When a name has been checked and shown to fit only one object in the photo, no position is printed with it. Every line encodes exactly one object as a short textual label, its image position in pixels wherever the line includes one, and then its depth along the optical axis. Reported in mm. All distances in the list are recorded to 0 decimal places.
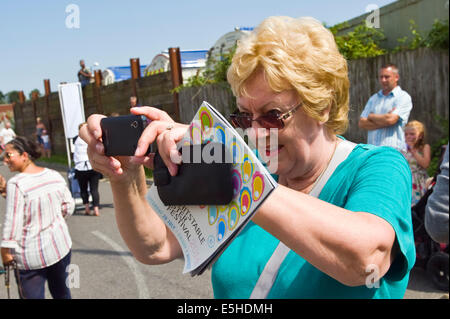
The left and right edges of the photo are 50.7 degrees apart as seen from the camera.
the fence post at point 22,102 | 22875
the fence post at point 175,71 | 9742
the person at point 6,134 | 16188
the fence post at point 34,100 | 20906
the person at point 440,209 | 1650
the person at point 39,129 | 19188
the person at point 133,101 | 9000
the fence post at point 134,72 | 11266
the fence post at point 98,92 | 12512
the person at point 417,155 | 4652
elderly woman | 877
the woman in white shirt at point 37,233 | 3438
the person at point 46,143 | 19125
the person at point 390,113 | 5207
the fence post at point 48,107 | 18712
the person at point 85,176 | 7707
